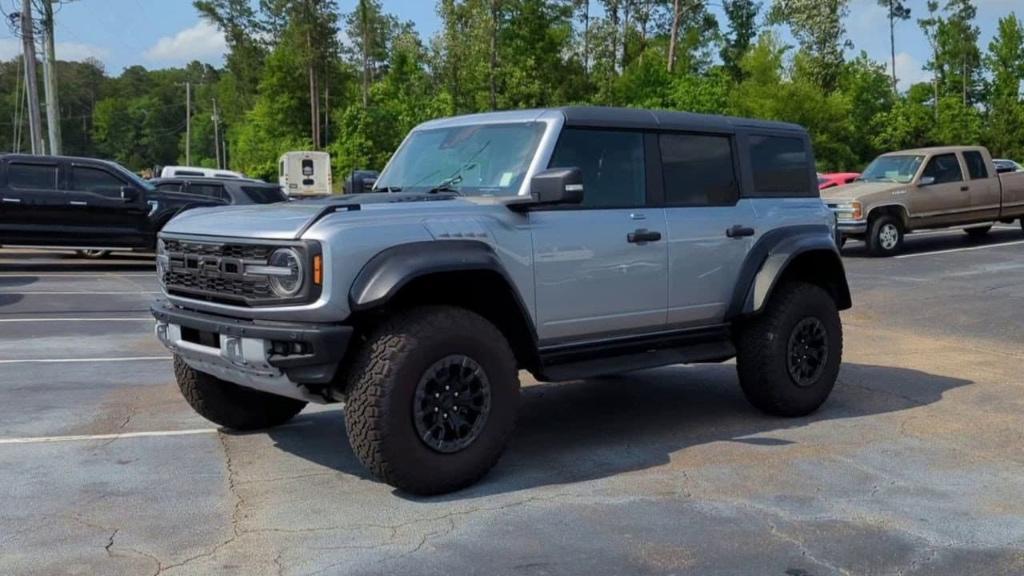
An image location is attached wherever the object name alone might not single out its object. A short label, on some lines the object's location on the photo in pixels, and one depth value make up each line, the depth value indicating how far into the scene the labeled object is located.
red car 30.16
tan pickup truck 18.62
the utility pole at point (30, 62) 25.75
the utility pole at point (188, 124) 78.05
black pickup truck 16.69
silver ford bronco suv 5.07
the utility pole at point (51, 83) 27.73
